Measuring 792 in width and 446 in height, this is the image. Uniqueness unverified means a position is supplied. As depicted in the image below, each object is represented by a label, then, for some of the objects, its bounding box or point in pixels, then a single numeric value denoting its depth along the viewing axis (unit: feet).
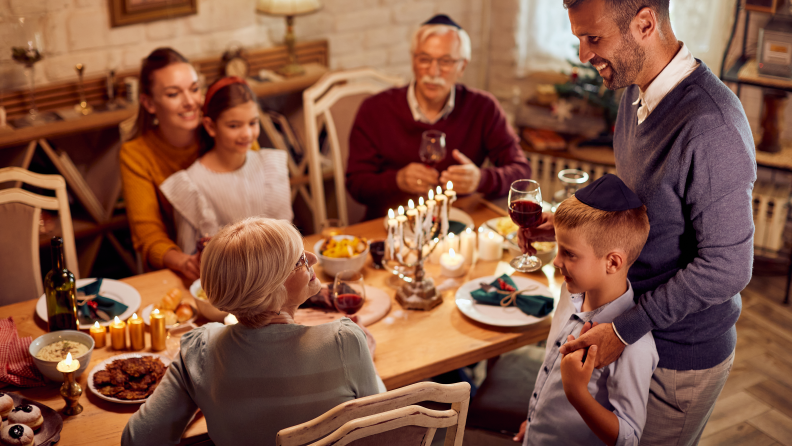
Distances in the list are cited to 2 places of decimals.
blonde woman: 4.39
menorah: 6.51
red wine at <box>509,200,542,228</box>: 5.56
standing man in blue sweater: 4.62
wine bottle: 5.86
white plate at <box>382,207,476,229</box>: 8.15
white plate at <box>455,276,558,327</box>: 6.23
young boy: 4.86
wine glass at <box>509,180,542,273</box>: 5.56
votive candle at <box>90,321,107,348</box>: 5.94
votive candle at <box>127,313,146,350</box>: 5.91
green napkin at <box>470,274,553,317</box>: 6.32
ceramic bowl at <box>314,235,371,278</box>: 7.00
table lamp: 11.30
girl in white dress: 8.07
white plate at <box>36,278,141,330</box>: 6.47
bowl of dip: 5.38
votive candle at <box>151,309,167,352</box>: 5.90
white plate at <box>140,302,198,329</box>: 6.38
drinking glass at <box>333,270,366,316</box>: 5.89
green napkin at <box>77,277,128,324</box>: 6.35
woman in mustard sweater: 8.10
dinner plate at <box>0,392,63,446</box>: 4.85
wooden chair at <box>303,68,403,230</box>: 9.86
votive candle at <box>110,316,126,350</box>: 5.91
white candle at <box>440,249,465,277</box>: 7.05
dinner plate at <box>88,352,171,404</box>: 5.25
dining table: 5.11
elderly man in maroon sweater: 9.11
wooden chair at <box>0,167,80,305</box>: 7.11
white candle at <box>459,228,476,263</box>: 7.27
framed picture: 10.85
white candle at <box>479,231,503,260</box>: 7.42
